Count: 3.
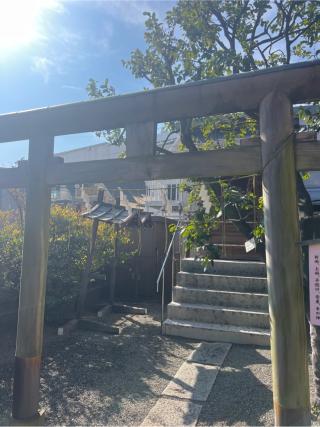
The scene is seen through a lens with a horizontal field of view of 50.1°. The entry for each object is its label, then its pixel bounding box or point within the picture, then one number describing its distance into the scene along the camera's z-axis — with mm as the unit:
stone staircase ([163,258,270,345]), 6137
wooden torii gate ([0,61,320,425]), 2393
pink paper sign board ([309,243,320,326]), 2443
